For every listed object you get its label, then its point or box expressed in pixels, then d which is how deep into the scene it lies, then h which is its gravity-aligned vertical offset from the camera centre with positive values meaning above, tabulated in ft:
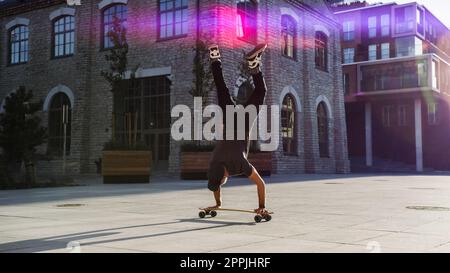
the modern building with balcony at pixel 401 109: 118.62 +13.43
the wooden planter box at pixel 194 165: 49.85 -0.40
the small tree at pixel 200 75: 55.88 +10.07
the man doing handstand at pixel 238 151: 18.51 +0.38
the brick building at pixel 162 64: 61.46 +14.17
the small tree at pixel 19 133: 42.42 +2.57
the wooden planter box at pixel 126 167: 44.65 -0.50
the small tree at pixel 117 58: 55.16 +11.90
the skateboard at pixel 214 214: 17.93 -2.09
